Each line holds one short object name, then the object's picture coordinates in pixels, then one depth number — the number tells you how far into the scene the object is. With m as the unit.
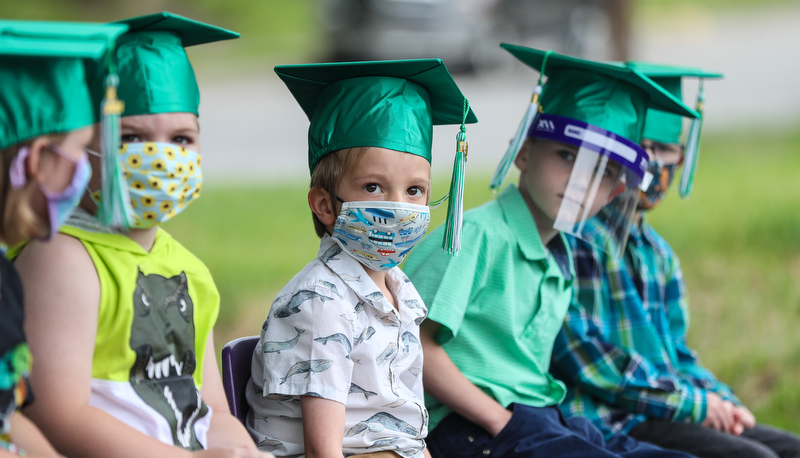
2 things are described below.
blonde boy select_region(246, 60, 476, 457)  4.08
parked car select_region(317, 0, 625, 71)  25.91
